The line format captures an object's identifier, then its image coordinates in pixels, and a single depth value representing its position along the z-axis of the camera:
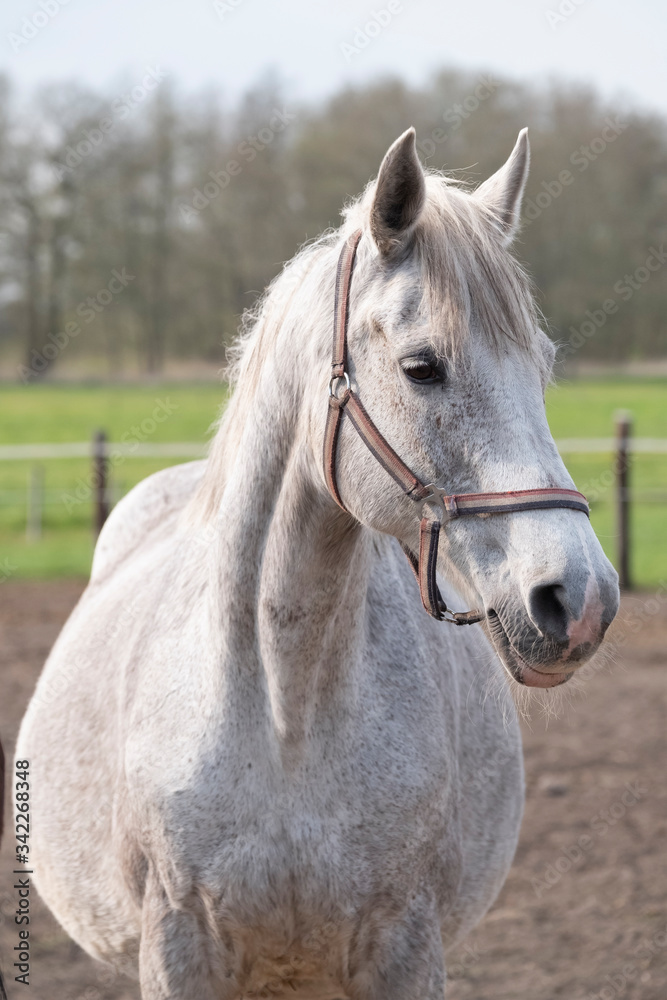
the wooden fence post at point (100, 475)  11.01
